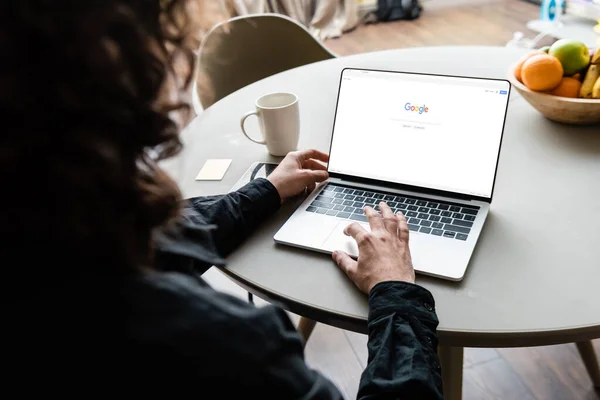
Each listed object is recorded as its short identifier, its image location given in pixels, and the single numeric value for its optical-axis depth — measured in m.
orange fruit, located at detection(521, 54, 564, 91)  1.08
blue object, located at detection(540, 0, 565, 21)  3.75
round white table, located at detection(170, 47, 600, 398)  0.74
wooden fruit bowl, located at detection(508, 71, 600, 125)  1.07
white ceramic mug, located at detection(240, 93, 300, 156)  1.11
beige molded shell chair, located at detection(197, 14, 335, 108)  1.80
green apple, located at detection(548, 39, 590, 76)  1.11
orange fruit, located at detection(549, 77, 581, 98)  1.10
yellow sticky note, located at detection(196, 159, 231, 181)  1.12
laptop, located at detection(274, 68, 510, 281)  0.91
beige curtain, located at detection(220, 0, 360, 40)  4.29
